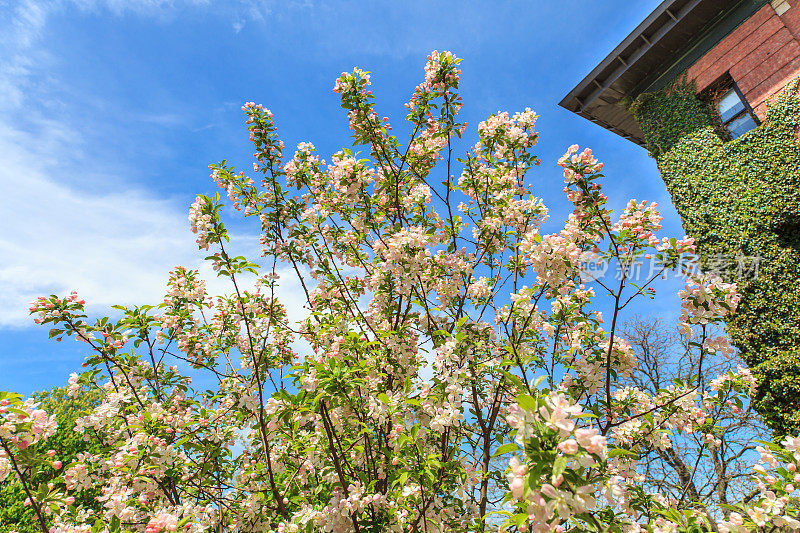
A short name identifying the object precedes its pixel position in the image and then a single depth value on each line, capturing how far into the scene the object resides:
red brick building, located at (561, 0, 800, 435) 7.80
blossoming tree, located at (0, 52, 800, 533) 2.28
